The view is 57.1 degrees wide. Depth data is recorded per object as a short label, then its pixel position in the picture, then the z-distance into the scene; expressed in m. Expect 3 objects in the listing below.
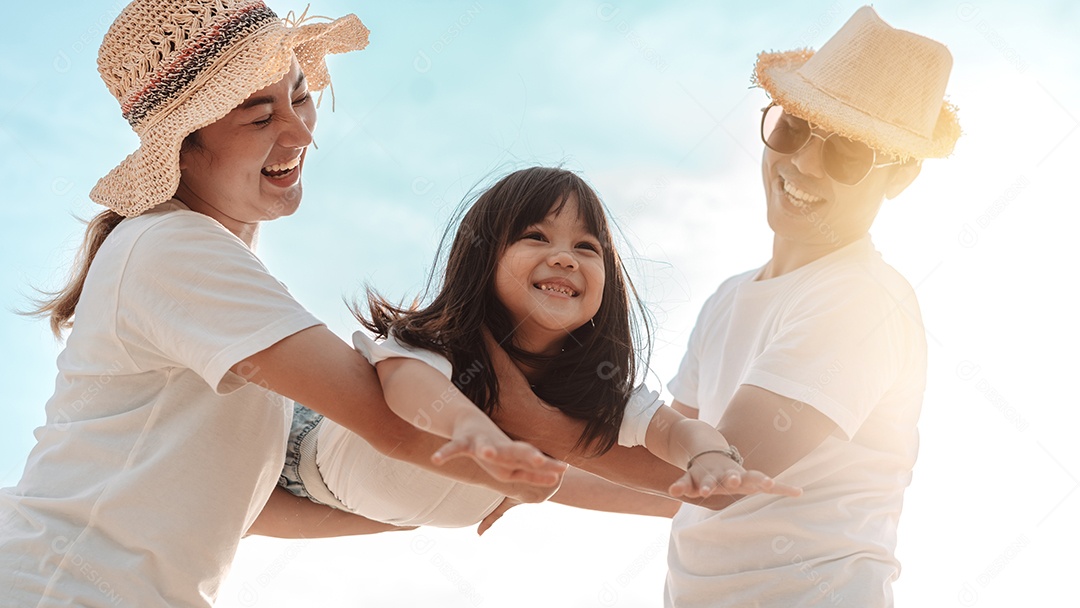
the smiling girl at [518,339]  3.20
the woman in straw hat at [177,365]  2.48
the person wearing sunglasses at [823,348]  3.10
